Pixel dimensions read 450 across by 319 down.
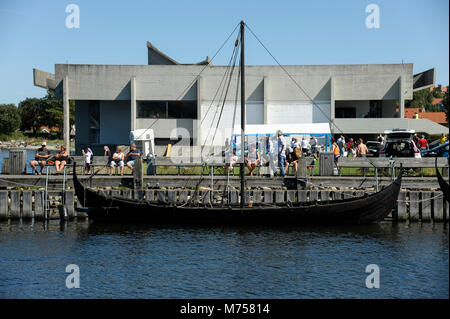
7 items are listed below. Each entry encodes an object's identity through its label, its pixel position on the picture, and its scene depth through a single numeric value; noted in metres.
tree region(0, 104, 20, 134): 130.07
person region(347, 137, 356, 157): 41.03
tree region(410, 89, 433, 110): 150.75
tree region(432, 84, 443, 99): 185.12
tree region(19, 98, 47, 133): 132.50
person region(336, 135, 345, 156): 39.63
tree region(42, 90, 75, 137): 122.38
